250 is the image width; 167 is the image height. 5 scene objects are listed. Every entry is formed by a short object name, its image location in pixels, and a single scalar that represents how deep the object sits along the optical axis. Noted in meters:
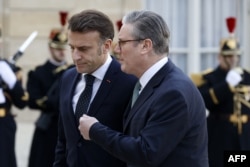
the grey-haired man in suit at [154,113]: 6.58
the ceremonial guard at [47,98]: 14.69
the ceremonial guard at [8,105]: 13.39
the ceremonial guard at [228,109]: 14.71
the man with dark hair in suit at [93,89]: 7.69
